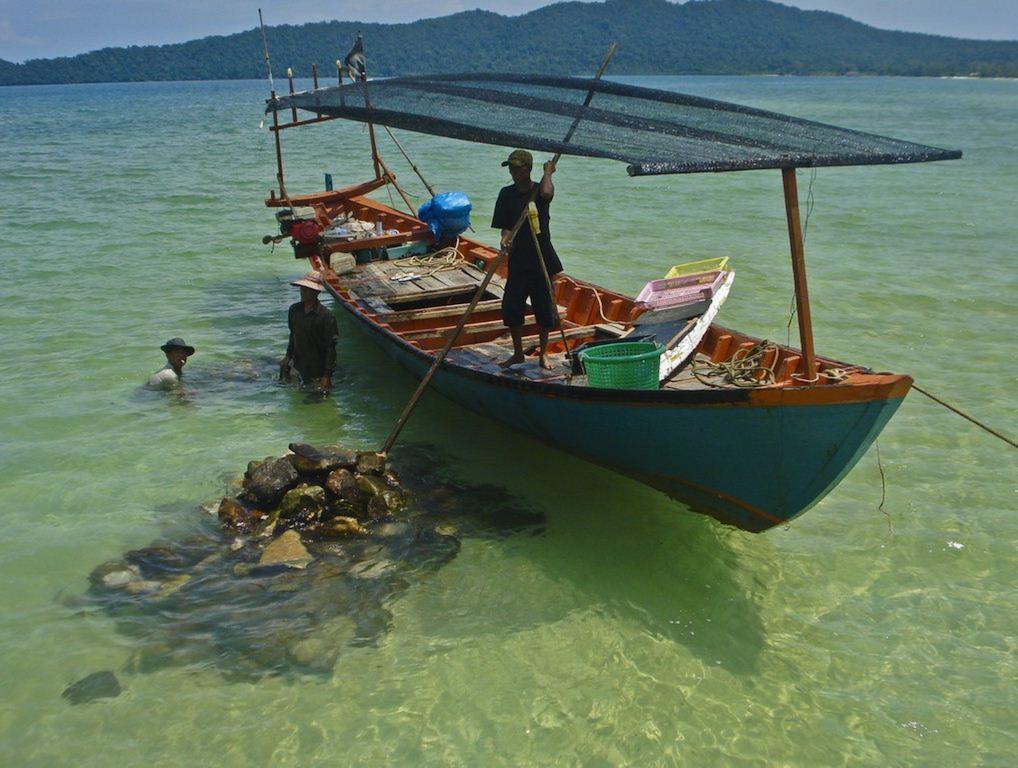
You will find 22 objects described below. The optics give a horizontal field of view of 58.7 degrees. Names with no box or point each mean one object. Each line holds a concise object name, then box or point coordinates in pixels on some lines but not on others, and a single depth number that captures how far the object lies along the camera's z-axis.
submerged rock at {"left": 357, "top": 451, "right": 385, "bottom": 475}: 6.72
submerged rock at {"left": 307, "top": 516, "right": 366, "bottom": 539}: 6.29
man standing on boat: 6.79
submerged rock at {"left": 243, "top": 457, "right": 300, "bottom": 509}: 6.47
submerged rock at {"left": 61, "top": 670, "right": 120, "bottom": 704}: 4.98
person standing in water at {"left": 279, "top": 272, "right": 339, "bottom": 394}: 8.57
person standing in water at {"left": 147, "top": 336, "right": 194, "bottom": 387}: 9.29
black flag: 11.49
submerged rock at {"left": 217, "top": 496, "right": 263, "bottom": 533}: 6.41
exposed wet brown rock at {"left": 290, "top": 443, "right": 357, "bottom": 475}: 6.54
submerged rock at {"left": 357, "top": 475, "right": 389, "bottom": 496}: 6.52
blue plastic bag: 11.34
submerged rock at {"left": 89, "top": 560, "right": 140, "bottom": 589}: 5.93
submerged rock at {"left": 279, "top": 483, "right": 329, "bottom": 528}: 6.38
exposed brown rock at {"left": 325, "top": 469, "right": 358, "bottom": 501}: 6.47
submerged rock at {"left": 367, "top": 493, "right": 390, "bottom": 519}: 6.51
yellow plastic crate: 9.09
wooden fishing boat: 5.23
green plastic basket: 6.09
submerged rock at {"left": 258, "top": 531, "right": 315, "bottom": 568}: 5.97
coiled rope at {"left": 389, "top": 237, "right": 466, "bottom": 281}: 10.41
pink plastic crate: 7.89
